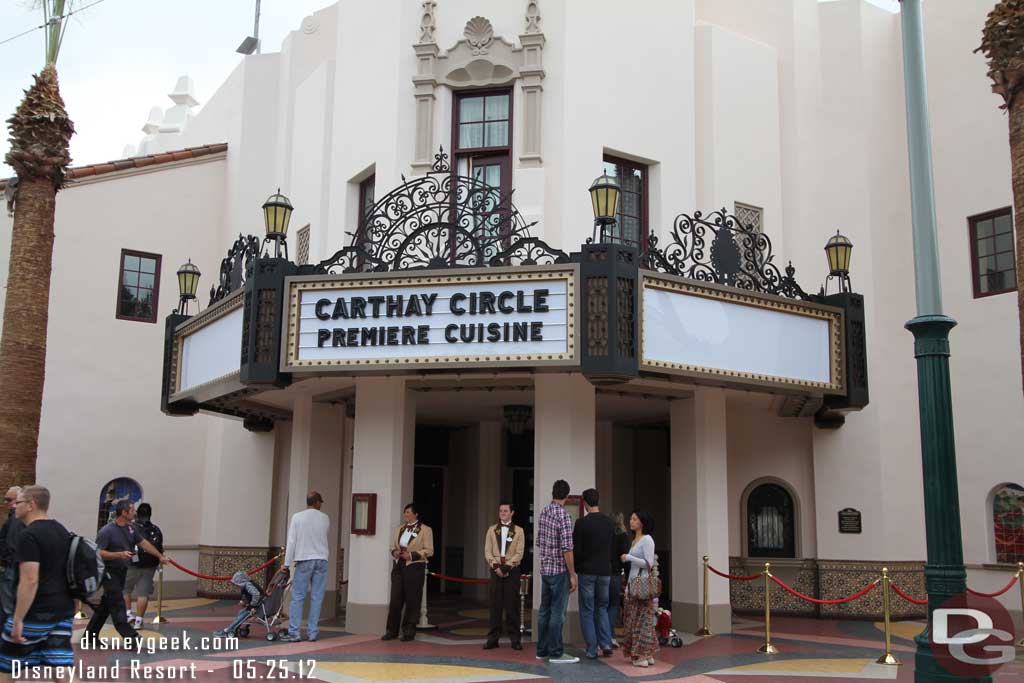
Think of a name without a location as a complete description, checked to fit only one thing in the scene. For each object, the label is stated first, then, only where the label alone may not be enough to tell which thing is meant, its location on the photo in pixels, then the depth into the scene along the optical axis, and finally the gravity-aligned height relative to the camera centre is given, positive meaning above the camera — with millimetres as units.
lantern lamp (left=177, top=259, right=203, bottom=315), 16531 +3675
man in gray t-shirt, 10734 -704
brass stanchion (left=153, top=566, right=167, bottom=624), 14469 -1665
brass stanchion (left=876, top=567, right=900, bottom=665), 11133 -1557
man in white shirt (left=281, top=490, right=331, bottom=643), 12578 -787
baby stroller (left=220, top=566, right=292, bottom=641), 12555 -1356
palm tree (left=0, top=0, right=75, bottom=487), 13328 +3423
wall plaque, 16078 -251
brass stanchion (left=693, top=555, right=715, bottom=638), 13906 -1790
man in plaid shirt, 11133 -765
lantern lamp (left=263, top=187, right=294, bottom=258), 13336 +3844
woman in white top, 10977 -1273
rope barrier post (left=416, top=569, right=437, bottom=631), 14311 -1739
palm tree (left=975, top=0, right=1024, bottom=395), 11496 +5399
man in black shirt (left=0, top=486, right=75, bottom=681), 6957 -742
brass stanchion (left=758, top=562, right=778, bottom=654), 12195 -1702
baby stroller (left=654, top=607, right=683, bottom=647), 12570 -1628
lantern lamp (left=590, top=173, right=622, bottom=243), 12039 +3735
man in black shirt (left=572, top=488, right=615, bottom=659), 11148 -651
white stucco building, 14500 +4287
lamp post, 7941 +1101
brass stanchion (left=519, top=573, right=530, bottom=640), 12766 -1179
